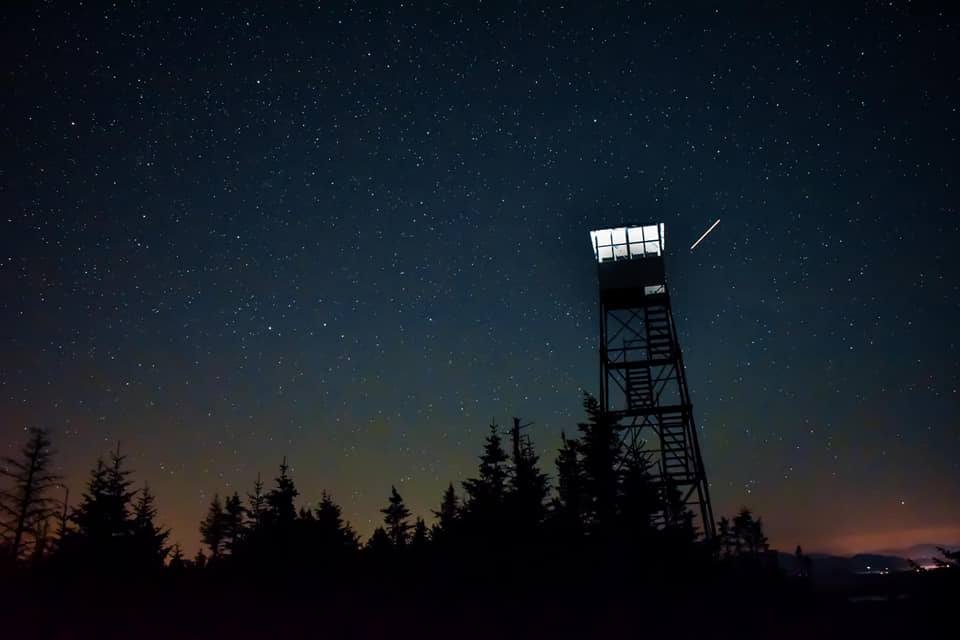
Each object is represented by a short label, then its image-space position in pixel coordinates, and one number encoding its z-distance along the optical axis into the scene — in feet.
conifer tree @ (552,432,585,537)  80.28
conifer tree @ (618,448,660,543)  76.07
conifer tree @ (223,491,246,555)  174.60
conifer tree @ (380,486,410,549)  196.85
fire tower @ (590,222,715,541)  88.28
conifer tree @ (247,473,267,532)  144.25
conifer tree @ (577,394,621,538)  80.64
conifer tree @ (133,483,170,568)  98.73
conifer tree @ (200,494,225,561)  195.42
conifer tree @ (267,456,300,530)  113.44
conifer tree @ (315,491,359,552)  122.31
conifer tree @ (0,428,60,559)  118.01
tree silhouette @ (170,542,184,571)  111.69
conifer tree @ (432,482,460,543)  84.38
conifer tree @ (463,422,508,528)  80.12
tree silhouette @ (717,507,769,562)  246.88
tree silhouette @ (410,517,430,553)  85.10
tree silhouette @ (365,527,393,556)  115.01
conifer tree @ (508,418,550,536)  81.86
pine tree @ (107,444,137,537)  99.30
